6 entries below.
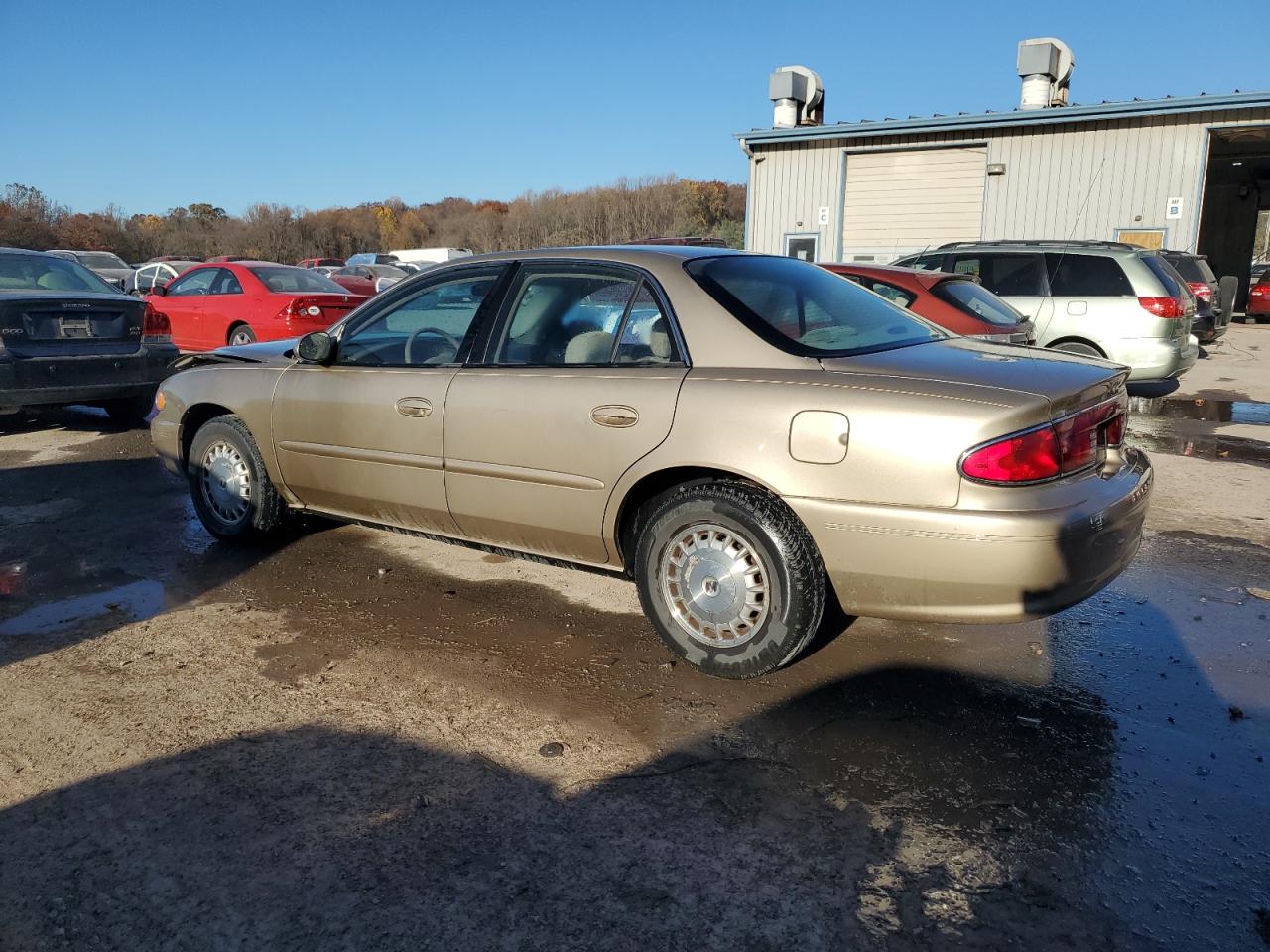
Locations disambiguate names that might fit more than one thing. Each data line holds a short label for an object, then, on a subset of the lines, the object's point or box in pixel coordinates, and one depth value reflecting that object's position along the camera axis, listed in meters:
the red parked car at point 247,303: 11.59
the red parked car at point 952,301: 7.98
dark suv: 14.13
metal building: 17.89
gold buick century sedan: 3.16
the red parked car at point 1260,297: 24.51
